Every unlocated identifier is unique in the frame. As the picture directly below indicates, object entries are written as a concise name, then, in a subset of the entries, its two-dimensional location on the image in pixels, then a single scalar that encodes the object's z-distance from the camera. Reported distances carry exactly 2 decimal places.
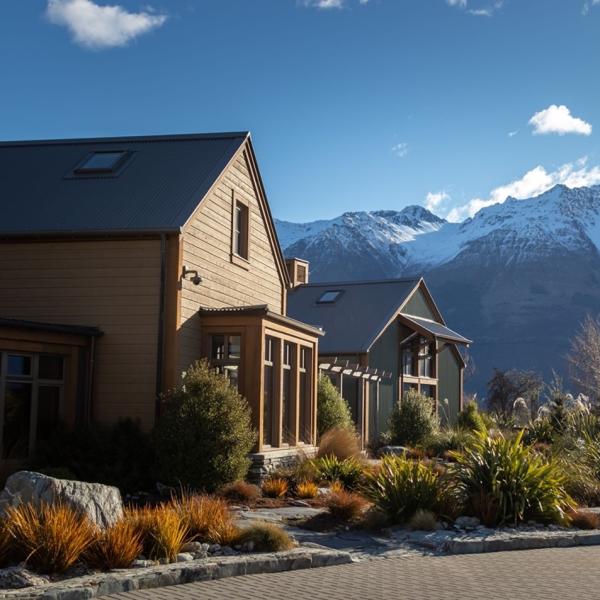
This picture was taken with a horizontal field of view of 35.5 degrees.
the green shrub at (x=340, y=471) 17.00
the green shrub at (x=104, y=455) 15.65
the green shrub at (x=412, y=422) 27.95
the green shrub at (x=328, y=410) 23.47
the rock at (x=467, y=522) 12.85
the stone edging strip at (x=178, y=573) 8.30
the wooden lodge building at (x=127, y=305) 16.92
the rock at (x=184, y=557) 9.94
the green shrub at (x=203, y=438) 15.34
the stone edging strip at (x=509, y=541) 11.72
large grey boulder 9.99
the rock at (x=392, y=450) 25.39
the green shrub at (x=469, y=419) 32.66
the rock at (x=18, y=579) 8.55
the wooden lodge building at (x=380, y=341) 30.75
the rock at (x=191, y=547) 10.35
